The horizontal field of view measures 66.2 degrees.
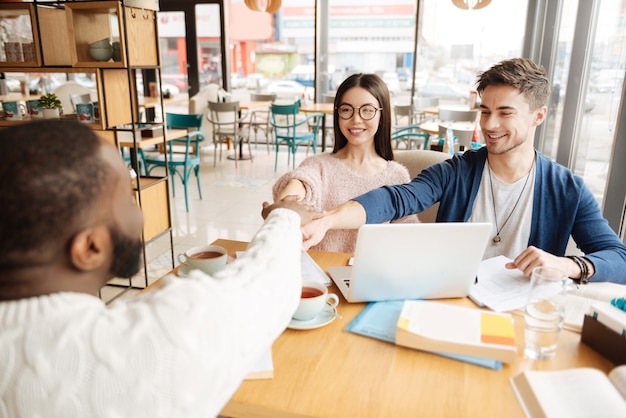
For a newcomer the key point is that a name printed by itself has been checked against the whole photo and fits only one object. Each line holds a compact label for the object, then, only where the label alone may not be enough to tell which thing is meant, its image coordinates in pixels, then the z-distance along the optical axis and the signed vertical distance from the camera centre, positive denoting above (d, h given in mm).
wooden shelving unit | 2766 +203
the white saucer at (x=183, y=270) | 1367 -520
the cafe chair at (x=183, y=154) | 4746 -716
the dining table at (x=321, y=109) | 6513 -324
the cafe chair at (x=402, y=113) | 6850 -383
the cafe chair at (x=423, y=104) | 6984 -257
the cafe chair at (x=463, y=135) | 4059 -404
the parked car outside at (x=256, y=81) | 8328 +52
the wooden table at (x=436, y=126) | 4648 -401
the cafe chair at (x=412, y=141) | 6266 -744
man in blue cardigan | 1684 -381
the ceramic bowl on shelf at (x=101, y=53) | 2822 +169
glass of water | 1043 -498
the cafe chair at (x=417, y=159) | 2301 -344
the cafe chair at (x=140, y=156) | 4832 -729
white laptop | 1148 -423
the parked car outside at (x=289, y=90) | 8141 -92
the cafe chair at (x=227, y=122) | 6348 -517
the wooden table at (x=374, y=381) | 878 -567
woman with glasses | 2039 -315
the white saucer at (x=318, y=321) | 1125 -550
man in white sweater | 611 -303
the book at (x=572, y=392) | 796 -522
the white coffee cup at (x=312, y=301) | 1132 -509
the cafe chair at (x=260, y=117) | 7375 -475
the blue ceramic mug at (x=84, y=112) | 2949 -177
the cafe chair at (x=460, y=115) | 5059 -295
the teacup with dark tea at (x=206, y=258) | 1333 -484
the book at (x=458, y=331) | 1004 -519
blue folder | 1011 -552
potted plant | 3059 -144
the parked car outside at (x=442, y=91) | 7328 -78
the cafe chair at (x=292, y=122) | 6398 -538
